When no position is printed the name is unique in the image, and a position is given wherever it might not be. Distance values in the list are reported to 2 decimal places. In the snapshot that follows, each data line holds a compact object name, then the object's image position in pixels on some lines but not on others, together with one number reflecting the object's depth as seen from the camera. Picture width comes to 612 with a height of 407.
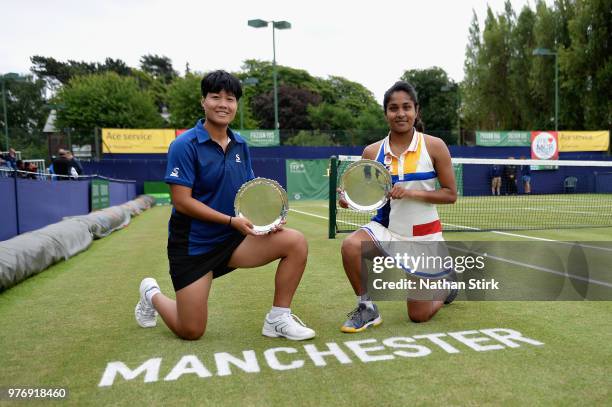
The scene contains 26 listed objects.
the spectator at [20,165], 17.34
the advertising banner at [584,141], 32.72
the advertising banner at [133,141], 28.06
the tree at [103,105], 46.09
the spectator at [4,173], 8.19
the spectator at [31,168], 16.89
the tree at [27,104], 70.38
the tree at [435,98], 66.82
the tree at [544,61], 40.19
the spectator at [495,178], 26.52
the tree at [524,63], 42.75
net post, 9.07
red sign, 31.77
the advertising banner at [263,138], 30.05
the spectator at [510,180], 27.12
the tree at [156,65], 93.00
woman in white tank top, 3.97
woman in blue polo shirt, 3.53
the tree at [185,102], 46.41
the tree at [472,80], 46.06
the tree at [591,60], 36.94
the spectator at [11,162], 16.82
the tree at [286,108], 65.31
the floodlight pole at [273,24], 26.06
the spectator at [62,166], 14.78
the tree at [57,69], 76.94
